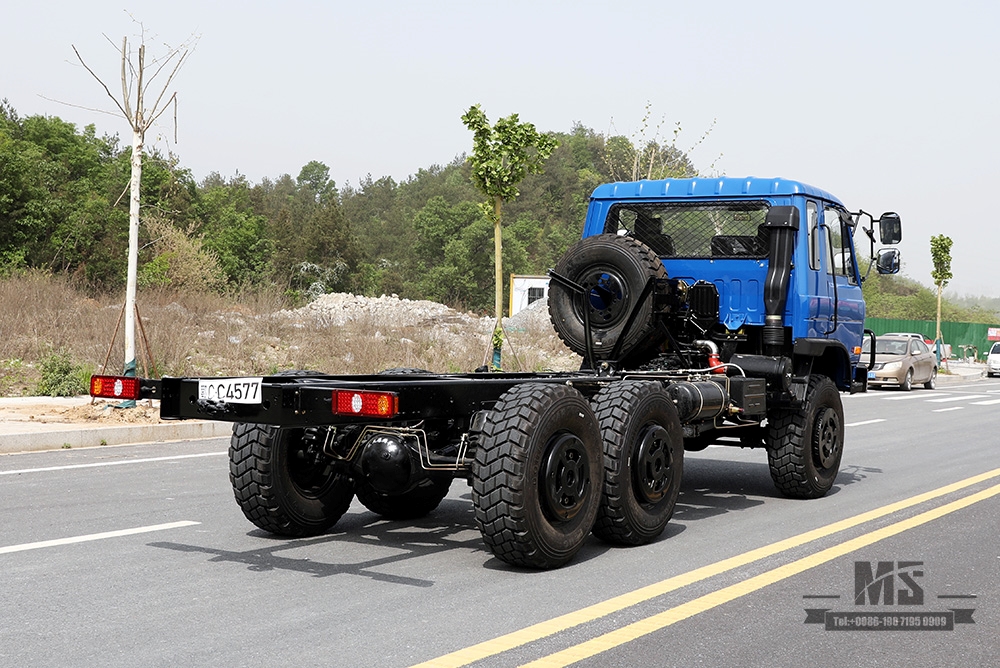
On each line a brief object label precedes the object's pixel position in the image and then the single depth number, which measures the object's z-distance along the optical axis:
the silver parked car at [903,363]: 28.86
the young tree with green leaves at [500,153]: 18.58
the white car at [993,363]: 40.56
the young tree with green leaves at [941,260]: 44.47
